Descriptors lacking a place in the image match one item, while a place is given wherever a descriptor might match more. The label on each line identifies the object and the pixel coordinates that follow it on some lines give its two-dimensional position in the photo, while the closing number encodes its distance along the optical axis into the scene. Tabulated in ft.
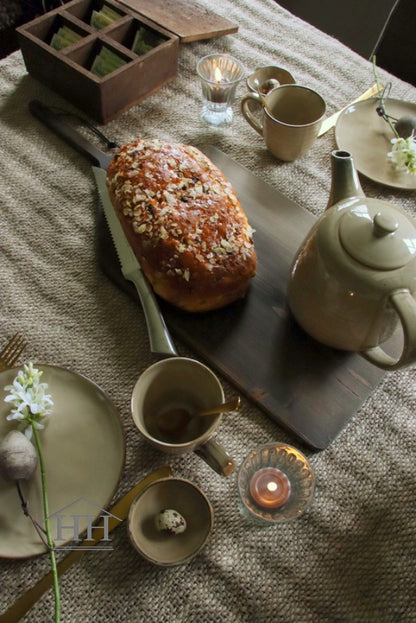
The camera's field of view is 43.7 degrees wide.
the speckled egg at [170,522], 1.72
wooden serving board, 2.14
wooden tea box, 3.00
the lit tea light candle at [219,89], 3.10
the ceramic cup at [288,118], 2.89
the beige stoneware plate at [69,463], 1.78
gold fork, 2.16
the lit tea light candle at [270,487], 1.89
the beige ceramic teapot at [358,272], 1.81
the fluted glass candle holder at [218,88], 3.18
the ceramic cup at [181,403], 1.81
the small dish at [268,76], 3.26
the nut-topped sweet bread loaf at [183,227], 2.25
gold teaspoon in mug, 1.96
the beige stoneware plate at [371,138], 2.97
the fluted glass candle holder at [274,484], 1.85
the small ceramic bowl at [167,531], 1.70
